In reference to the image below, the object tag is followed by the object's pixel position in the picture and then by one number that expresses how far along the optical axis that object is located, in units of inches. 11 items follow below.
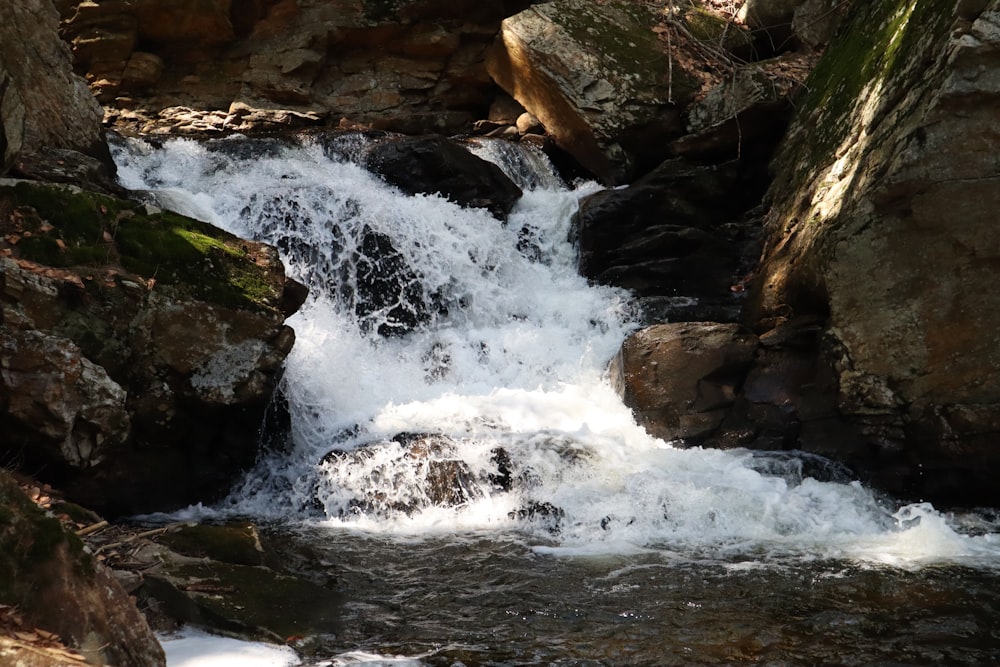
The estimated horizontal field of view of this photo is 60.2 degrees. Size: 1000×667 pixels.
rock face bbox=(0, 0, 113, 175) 326.3
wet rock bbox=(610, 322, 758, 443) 327.6
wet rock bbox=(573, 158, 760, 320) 421.4
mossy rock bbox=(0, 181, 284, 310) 262.4
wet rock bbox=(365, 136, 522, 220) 470.6
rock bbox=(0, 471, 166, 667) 114.7
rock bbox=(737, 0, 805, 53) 534.9
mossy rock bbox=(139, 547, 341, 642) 167.0
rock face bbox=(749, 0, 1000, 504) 264.1
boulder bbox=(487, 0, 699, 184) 502.9
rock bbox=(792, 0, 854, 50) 484.8
